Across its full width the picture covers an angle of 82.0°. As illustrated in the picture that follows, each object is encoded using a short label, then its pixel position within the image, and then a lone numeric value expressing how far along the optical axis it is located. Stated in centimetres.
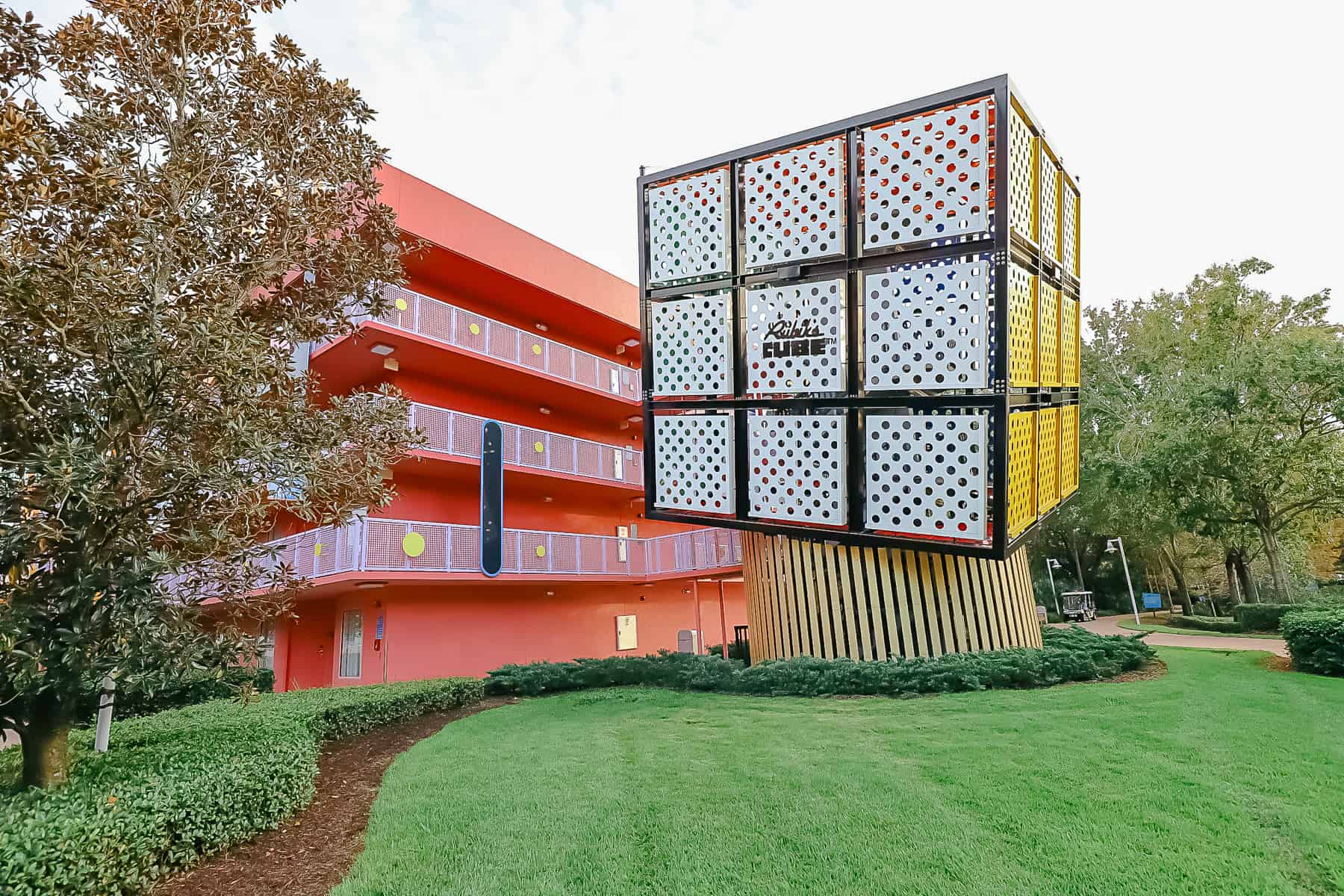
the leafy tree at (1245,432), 2034
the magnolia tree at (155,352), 591
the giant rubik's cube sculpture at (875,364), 952
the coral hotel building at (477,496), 1655
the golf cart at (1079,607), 2972
